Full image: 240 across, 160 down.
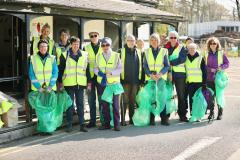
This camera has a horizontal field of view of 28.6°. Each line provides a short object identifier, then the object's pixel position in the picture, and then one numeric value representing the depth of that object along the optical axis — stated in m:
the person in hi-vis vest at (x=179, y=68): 10.69
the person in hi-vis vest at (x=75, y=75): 9.50
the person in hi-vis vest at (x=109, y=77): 9.75
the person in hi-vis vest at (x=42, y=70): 9.19
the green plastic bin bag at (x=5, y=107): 8.76
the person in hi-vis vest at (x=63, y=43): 9.88
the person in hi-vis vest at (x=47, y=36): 10.23
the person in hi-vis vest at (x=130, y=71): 10.20
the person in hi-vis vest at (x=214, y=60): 11.06
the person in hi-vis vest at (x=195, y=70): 10.79
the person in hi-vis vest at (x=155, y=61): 10.32
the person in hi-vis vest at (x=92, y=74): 10.00
